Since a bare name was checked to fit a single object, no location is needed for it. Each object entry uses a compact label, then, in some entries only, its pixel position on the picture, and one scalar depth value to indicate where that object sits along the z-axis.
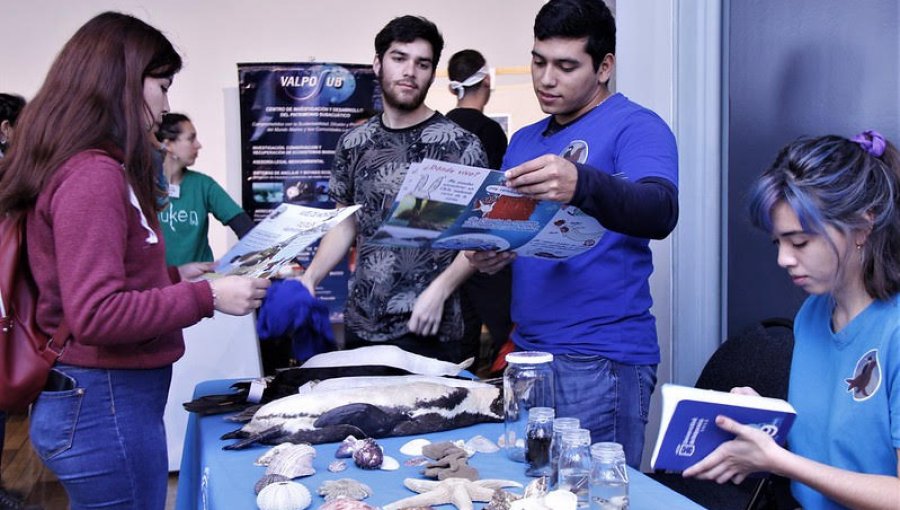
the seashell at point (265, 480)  1.40
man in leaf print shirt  2.39
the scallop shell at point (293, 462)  1.47
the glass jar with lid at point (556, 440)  1.30
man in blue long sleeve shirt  1.88
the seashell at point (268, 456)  1.55
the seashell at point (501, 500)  1.27
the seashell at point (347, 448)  1.58
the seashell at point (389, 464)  1.52
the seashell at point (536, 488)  1.27
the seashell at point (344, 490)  1.34
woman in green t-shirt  4.05
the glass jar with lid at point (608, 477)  1.19
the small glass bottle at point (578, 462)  1.27
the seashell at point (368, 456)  1.51
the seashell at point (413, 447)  1.61
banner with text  5.45
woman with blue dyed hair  1.29
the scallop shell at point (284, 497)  1.30
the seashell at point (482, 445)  1.62
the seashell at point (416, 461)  1.54
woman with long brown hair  1.48
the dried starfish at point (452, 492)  1.31
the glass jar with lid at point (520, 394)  1.58
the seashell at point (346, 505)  1.24
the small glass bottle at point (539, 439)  1.45
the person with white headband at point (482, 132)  3.68
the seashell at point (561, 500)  1.16
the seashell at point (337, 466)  1.52
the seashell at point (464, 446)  1.58
